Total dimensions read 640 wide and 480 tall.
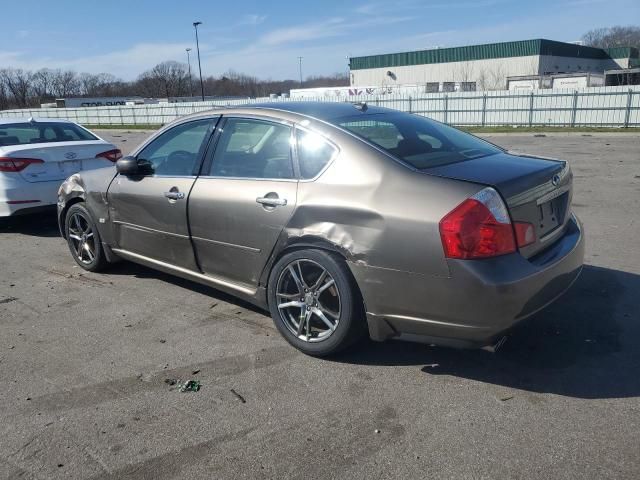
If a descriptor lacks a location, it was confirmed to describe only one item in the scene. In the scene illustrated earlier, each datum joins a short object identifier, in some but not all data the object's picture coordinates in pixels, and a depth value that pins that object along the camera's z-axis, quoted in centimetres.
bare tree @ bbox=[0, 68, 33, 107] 9350
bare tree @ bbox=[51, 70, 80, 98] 10994
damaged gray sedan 299
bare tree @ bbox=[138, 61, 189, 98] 10744
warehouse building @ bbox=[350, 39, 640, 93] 6694
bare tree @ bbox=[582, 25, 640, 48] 11438
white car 701
